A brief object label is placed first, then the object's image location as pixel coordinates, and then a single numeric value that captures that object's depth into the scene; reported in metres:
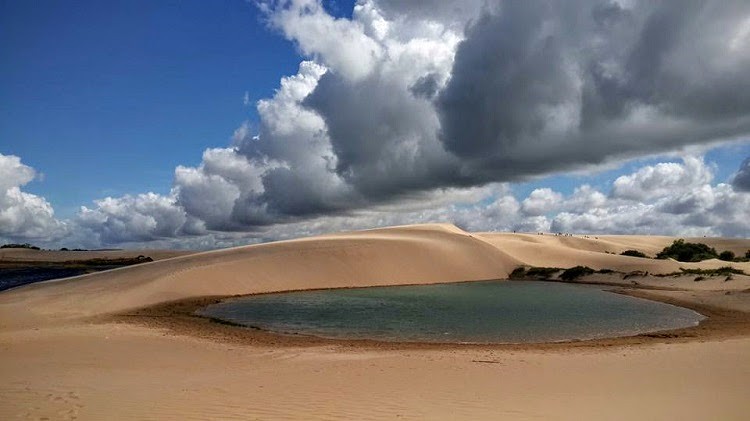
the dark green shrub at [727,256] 46.91
